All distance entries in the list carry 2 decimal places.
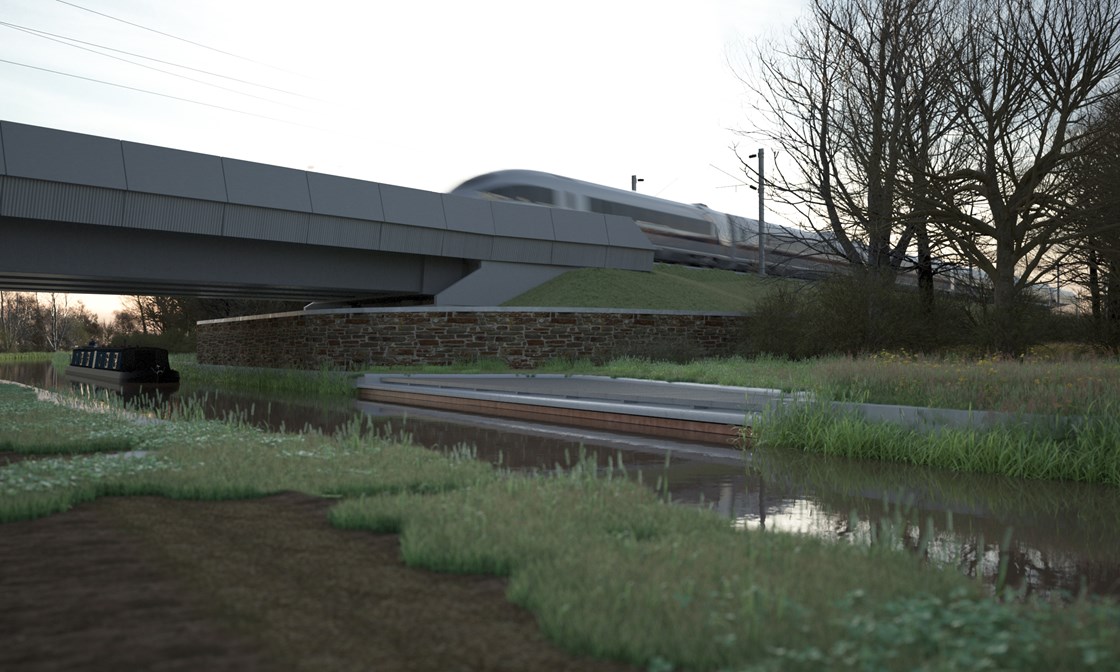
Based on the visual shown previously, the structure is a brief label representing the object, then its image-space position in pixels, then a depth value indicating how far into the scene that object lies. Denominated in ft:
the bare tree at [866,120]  67.51
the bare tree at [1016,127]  62.08
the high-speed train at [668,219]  116.06
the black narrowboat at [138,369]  97.45
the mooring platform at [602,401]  40.14
